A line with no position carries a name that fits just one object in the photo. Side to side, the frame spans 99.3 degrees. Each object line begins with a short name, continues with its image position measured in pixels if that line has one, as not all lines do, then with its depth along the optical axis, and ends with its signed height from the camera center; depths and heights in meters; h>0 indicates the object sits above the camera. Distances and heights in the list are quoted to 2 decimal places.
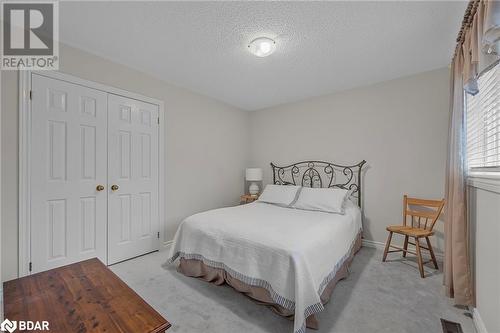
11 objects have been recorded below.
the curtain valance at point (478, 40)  1.10 +0.77
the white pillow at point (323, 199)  2.85 -0.47
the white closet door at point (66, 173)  2.09 -0.09
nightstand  4.08 -0.63
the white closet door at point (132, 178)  2.63 -0.18
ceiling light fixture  2.08 +1.20
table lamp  4.15 -0.21
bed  1.56 -0.78
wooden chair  2.37 -0.70
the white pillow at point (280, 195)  3.29 -0.47
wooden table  0.97 -0.73
